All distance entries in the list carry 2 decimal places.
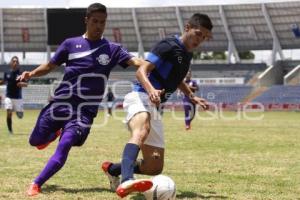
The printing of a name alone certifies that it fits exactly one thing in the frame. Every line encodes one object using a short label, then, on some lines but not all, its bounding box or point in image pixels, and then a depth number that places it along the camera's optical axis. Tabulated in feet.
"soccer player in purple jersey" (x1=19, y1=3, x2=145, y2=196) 40.75
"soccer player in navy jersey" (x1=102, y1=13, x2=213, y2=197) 35.86
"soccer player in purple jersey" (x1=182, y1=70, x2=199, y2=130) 119.34
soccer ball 33.32
